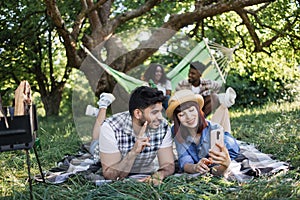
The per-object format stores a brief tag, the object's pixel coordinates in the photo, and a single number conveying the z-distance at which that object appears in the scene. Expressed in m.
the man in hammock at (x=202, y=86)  4.13
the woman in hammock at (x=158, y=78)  4.20
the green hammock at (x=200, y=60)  4.19
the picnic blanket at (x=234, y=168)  2.69
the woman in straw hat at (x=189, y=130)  2.75
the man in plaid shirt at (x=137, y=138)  2.59
